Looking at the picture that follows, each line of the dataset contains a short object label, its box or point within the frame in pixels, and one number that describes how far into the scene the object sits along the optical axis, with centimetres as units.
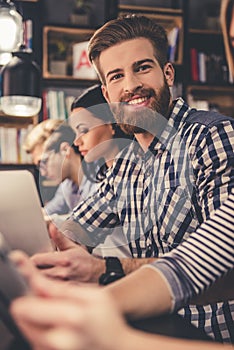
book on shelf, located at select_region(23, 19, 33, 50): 382
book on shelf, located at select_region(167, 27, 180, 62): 398
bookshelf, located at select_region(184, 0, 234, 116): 409
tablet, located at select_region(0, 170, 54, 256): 104
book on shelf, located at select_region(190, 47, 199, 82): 409
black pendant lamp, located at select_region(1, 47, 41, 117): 179
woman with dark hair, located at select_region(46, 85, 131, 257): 181
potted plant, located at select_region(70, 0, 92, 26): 398
